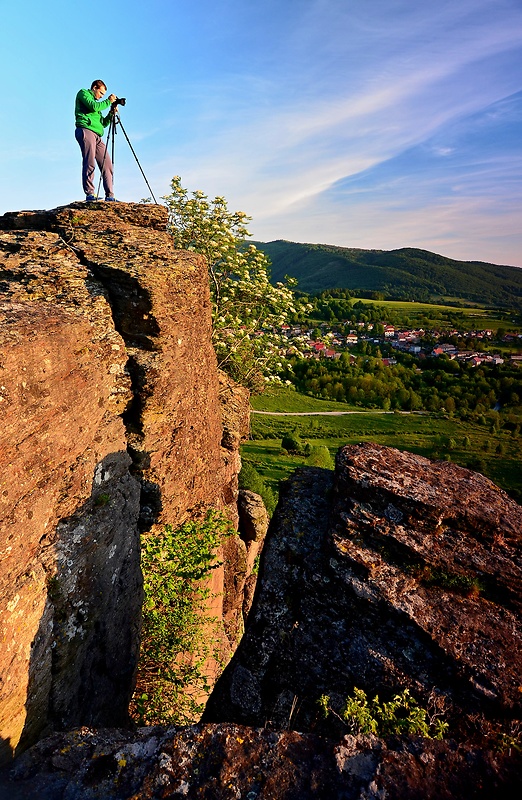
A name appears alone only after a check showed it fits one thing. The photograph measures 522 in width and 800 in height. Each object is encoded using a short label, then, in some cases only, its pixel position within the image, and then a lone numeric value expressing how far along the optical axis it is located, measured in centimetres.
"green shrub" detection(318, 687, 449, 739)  455
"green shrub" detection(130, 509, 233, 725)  1038
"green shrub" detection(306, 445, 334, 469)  7131
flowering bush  1928
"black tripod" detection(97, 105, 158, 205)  1334
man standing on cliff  1279
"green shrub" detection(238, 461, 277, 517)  2929
